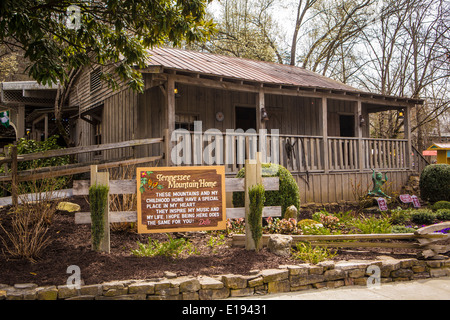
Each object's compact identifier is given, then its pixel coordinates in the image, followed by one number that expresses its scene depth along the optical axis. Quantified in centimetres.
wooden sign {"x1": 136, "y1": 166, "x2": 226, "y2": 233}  534
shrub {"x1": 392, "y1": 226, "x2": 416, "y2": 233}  679
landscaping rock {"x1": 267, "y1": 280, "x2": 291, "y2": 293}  457
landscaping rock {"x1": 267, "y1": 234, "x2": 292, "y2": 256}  542
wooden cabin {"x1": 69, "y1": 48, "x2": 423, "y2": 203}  957
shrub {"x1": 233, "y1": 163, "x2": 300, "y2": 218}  719
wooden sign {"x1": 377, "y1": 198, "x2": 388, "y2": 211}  956
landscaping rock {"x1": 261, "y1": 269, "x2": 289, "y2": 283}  455
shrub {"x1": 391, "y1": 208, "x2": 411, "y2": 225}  846
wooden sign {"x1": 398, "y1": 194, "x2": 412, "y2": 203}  1012
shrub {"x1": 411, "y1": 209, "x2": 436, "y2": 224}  827
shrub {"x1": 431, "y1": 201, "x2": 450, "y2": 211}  944
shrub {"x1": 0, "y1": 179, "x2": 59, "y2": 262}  489
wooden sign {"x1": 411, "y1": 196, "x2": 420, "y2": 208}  1020
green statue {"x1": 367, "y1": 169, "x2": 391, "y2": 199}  1010
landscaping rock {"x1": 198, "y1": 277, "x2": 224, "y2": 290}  429
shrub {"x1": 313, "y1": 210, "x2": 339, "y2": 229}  718
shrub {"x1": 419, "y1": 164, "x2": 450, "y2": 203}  1066
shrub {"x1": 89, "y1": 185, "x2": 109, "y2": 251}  513
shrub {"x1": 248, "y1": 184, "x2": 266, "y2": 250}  547
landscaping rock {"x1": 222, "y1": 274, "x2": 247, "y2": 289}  439
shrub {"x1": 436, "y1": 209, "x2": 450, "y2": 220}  842
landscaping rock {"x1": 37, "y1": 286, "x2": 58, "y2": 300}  391
